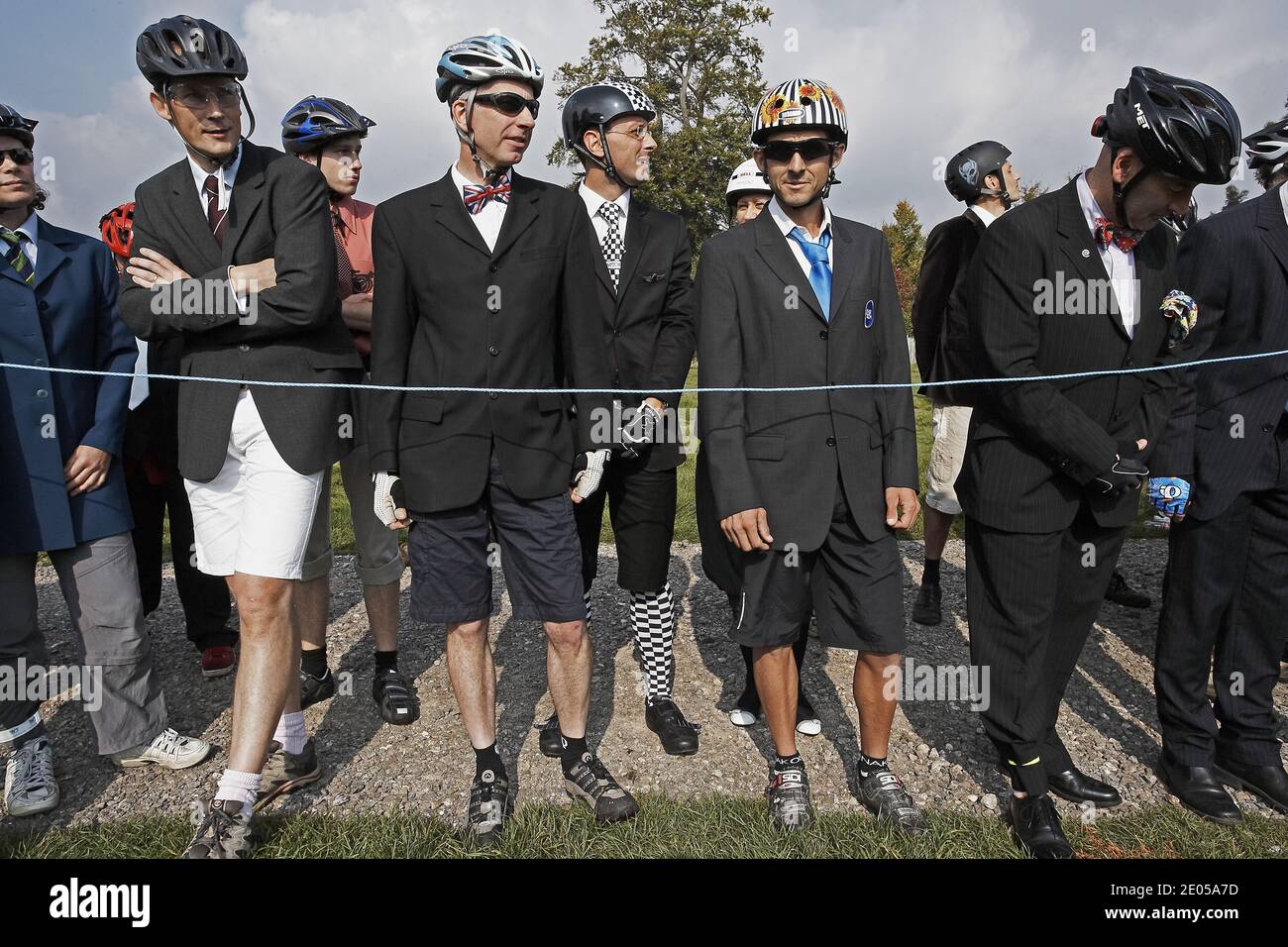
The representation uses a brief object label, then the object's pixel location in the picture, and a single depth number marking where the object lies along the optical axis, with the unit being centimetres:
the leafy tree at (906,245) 2769
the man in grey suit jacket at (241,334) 312
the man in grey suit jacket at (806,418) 326
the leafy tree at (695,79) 3028
